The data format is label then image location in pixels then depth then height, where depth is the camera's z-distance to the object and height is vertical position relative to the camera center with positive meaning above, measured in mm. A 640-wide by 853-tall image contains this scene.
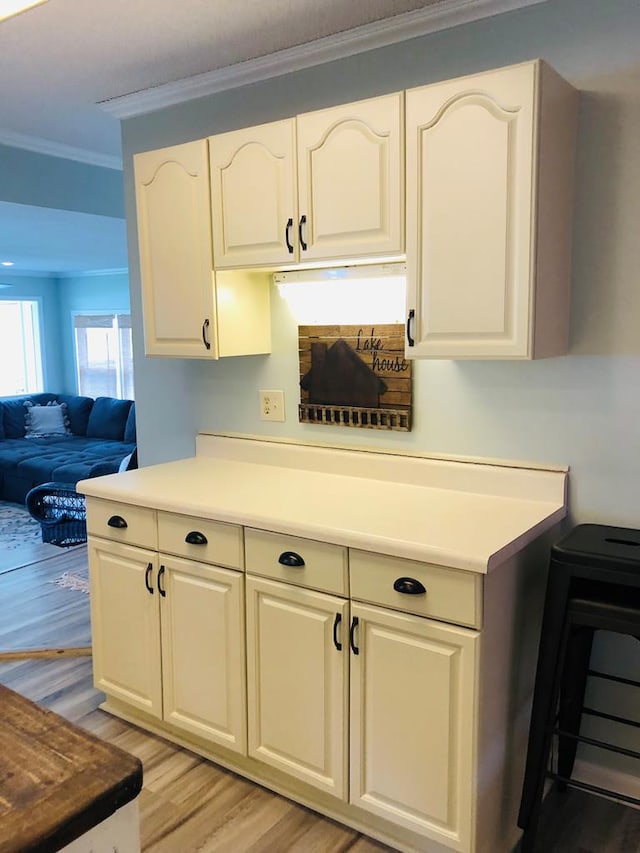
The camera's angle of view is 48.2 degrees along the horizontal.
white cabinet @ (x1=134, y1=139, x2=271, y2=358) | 2490 +223
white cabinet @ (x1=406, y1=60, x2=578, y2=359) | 1812 +324
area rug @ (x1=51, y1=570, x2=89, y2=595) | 4082 -1410
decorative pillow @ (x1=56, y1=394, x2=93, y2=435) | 8164 -849
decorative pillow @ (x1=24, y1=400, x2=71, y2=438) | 7957 -911
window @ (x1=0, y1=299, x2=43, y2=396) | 8320 -104
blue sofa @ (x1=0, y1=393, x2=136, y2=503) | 6578 -1102
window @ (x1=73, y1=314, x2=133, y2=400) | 8086 -189
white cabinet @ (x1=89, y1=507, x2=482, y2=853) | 1806 -956
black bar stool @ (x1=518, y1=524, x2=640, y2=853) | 1739 -676
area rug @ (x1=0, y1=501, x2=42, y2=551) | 5199 -1482
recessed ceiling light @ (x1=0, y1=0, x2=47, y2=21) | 1297 +609
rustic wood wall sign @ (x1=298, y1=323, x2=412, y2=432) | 2455 -143
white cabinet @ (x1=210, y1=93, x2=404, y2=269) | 2045 +458
